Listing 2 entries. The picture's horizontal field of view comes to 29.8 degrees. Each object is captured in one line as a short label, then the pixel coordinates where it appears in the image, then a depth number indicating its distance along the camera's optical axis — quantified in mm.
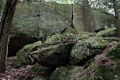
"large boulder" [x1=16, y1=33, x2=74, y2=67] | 7160
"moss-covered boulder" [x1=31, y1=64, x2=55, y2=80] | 7523
